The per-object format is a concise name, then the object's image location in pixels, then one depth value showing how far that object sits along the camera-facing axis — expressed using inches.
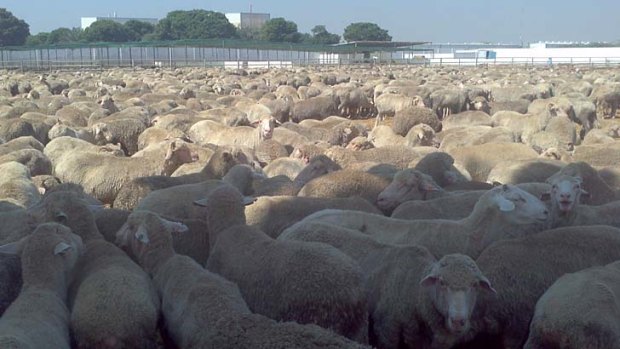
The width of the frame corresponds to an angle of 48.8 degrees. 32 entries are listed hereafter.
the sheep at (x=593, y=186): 283.6
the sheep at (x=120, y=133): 494.0
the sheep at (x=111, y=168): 356.2
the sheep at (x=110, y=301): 158.1
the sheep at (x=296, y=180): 300.2
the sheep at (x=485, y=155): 371.2
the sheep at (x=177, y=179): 306.7
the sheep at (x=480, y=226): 213.8
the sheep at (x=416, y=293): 164.4
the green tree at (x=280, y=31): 4195.4
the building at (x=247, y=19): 5728.3
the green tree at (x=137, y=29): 4067.4
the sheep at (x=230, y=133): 465.4
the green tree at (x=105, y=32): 3831.2
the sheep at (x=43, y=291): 147.6
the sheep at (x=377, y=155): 365.7
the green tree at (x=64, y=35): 4052.7
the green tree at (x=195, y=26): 4138.8
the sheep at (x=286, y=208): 249.1
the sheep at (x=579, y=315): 147.2
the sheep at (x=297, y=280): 165.9
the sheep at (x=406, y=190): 271.9
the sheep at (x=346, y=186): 288.5
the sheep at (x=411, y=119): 570.7
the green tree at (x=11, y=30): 3636.8
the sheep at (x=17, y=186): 300.8
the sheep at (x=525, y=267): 177.8
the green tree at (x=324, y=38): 4160.9
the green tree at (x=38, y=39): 3685.5
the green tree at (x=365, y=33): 4261.8
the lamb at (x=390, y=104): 763.4
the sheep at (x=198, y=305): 128.0
